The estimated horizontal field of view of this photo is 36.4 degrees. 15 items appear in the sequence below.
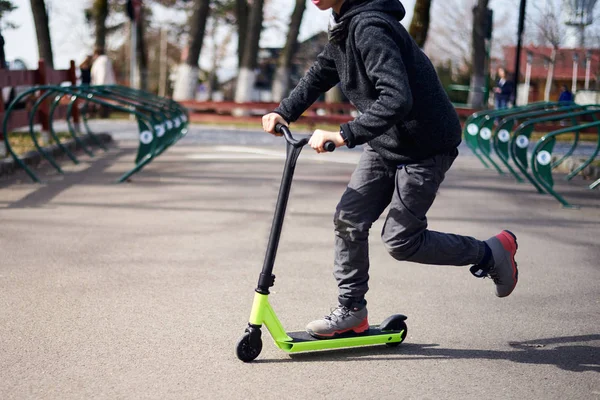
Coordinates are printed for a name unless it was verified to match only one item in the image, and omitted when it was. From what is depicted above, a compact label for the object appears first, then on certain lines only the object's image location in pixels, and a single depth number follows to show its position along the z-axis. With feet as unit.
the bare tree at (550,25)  84.48
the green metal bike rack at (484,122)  39.78
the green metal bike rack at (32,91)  32.40
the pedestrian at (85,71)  71.36
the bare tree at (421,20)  69.97
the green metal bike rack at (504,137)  38.75
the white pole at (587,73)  104.68
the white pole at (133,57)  80.38
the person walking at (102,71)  72.55
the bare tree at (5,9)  50.17
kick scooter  12.87
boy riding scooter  12.29
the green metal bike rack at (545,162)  31.58
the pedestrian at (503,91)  80.07
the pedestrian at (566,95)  77.69
